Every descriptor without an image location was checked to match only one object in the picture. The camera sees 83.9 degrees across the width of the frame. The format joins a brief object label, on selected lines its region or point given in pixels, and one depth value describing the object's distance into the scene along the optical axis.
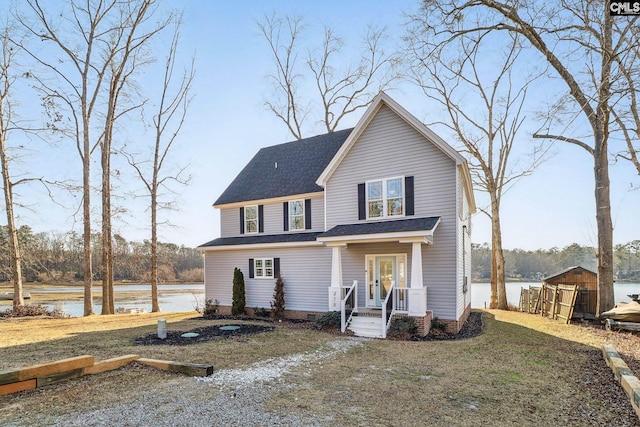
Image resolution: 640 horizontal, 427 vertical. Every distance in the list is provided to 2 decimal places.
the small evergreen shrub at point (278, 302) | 14.38
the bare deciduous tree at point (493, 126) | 19.98
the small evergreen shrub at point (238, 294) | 15.38
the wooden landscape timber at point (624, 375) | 5.00
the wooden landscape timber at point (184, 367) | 6.34
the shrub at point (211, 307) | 16.39
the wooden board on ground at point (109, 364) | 6.29
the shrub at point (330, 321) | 11.84
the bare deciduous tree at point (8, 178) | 16.38
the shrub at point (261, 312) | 14.87
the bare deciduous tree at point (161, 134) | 19.61
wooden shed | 14.17
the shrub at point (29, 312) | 15.62
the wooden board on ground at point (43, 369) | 5.28
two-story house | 11.57
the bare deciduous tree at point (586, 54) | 10.27
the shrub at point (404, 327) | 10.65
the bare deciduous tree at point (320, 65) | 25.58
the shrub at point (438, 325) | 11.34
